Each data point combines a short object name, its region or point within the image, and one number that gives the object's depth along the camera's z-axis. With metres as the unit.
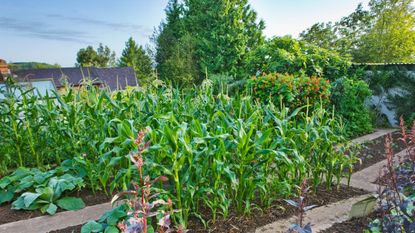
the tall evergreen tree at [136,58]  21.44
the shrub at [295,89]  4.16
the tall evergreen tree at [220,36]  16.55
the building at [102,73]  19.69
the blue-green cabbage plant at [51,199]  1.87
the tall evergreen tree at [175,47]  15.66
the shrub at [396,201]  1.08
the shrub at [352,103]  4.60
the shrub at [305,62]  6.06
